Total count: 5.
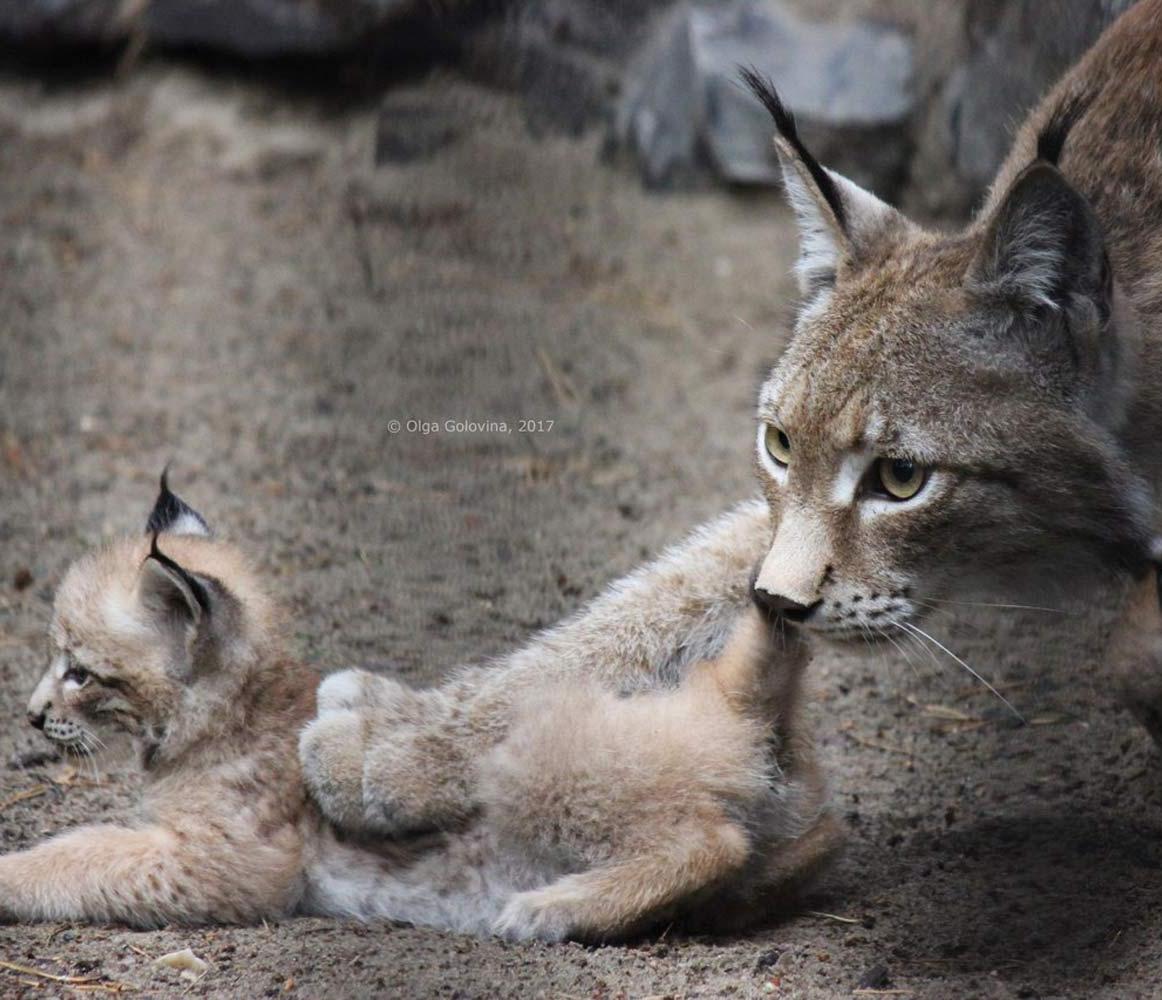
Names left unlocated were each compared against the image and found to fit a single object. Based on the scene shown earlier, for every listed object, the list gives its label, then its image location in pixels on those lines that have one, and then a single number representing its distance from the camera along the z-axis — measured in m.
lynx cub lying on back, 5.66
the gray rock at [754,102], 13.56
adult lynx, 5.49
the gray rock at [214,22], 13.54
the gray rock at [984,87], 10.32
